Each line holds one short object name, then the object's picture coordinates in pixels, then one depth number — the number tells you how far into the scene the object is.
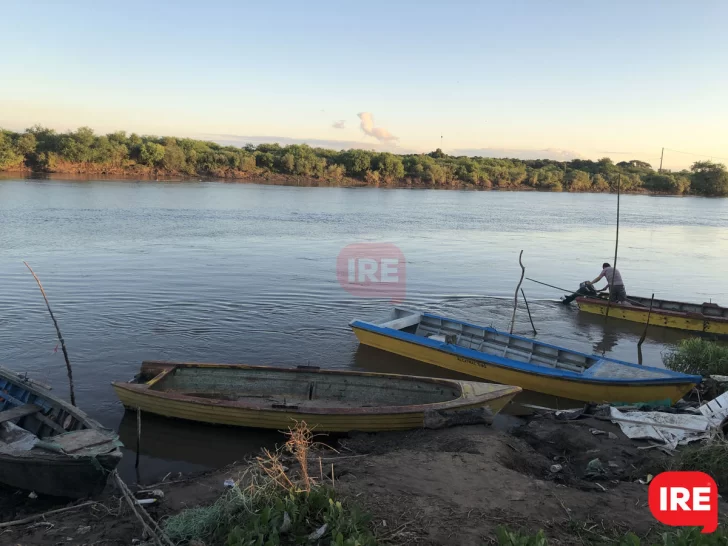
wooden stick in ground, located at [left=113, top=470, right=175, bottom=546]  4.97
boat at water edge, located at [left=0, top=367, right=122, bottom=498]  6.38
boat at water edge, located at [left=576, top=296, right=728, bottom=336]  14.63
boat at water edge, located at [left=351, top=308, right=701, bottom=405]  9.41
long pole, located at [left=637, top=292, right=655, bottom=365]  13.62
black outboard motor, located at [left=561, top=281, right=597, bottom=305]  17.12
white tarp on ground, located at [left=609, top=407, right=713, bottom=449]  7.70
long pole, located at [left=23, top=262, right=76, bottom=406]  8.71
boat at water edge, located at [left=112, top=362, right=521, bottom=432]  8.38
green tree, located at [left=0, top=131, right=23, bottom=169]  57.25
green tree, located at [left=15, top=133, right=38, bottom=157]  59.94
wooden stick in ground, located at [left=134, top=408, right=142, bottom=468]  7.20
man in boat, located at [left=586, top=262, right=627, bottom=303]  16.16
